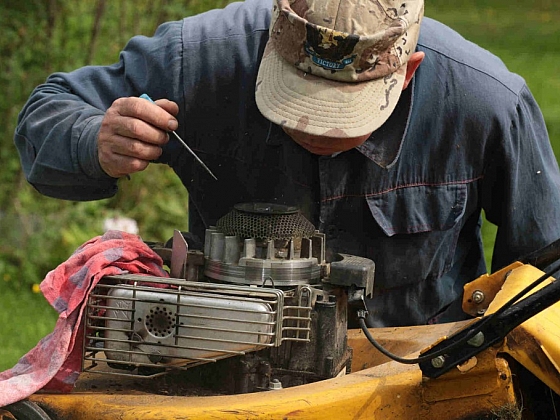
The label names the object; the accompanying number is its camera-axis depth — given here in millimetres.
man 2844
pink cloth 2176
